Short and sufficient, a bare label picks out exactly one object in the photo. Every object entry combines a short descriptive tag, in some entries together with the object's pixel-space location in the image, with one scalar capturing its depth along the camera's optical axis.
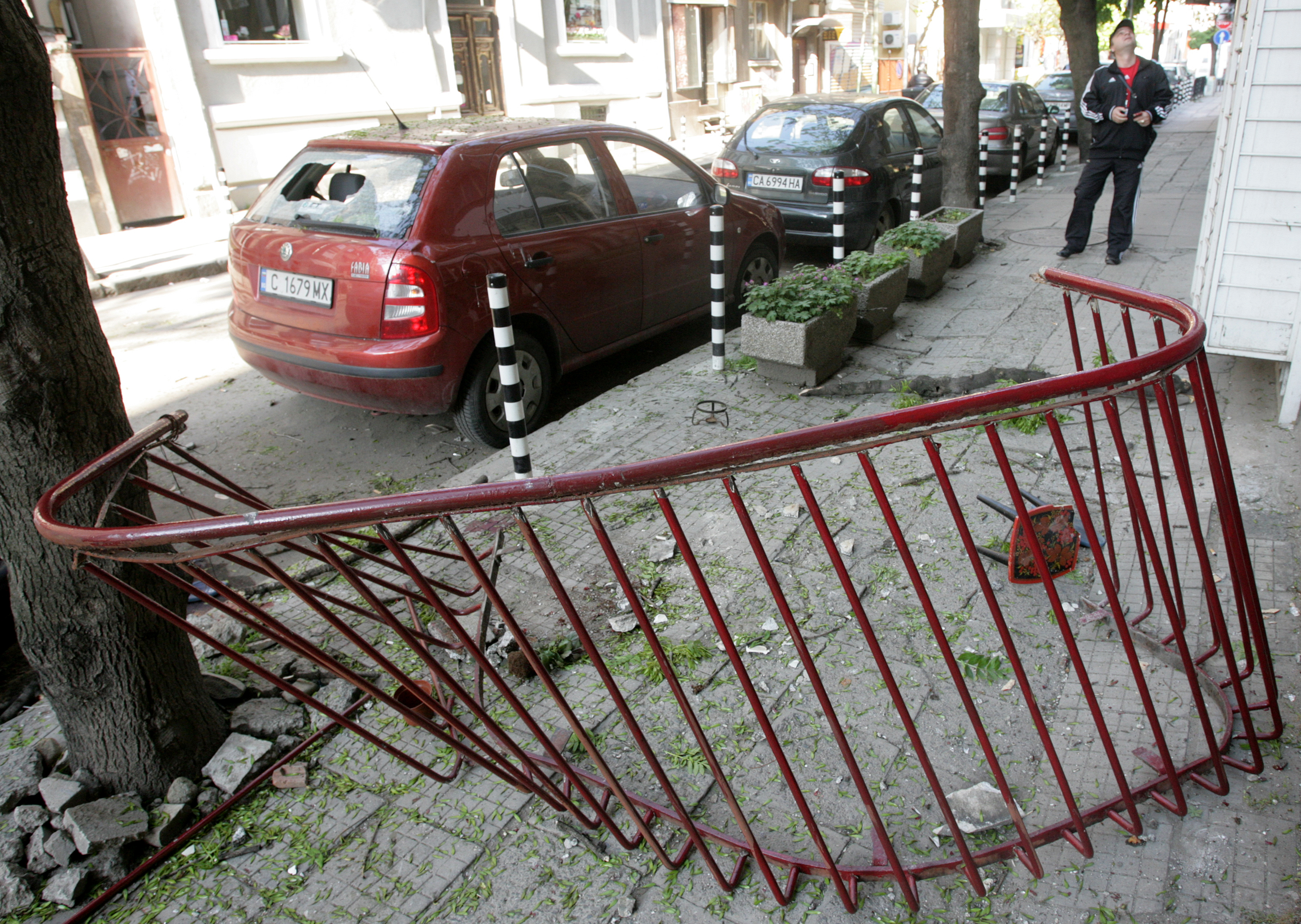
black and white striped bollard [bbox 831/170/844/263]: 7.27
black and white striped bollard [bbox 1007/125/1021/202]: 12.45
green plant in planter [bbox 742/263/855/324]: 5.69
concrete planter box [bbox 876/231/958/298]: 7.51
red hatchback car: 4.96
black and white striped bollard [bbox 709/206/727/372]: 5.80
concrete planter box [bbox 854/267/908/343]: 6.52
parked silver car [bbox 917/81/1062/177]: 13.76
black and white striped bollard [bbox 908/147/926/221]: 9.94
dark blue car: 9.03
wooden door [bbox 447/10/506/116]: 18.61
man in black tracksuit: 7.51
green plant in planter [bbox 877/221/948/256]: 7.59
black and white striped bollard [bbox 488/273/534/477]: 4.54
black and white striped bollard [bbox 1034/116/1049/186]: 15.15
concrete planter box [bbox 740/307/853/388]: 5.62
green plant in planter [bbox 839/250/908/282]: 6.82
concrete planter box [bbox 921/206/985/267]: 8.52
